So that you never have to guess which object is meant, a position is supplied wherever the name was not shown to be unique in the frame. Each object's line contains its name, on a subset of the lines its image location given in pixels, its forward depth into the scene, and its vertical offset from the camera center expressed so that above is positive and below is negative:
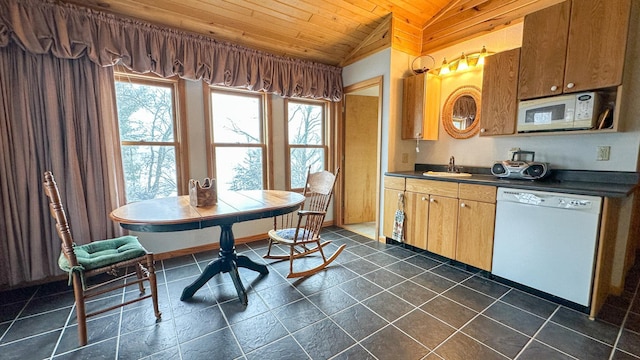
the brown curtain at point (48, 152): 2.07 +0.02
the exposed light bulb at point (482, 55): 2.68 +1.01
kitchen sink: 2.77 -0.20
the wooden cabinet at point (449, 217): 2.33 -0.60
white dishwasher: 1.78 -0.63
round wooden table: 1.60 -0.39
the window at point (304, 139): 3.67 +0.23
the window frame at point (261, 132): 2.97 +0.28
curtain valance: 2.02 +0.99
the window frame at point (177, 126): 2.63 +0.31
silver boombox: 2.27 -0.12
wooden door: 4.06 -0.05
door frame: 3.36 +0.06
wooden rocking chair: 2.34 -0.69
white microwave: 1.97 +0.34
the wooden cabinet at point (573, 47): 1.83 +0.81
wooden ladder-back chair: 1.53 -0.67
